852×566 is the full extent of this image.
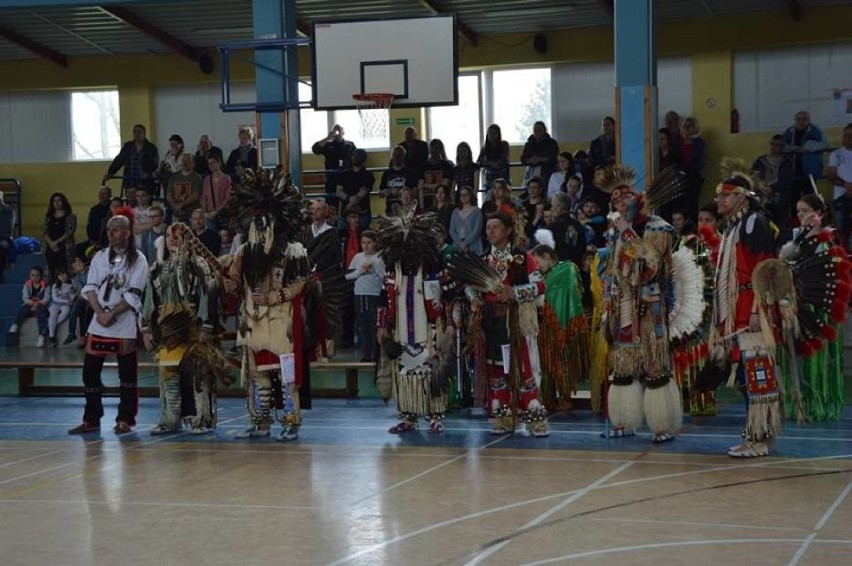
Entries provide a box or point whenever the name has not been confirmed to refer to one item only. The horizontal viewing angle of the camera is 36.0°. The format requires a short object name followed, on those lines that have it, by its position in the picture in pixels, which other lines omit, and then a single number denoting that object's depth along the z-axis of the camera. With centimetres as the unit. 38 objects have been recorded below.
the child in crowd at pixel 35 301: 1666
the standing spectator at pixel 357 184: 1522
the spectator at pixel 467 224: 1333
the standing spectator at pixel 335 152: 1576
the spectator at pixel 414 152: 1526
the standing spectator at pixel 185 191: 1541
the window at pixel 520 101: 1883
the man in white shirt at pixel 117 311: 934
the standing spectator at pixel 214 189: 1537
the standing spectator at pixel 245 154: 1561
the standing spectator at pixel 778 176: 1431
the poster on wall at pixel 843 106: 1570
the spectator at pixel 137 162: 1705
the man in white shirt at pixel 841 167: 1466
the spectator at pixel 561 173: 1445
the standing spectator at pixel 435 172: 1468
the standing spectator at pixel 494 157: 1530
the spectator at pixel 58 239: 1688
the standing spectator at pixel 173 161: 1641
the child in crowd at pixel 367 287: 1289
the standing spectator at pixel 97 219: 1648
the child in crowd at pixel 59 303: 1653
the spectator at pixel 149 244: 1488
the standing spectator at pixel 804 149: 1466
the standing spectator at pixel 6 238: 1798
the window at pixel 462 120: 1909
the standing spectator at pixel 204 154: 1648
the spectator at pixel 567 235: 1188
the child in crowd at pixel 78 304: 1625
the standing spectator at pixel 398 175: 1488
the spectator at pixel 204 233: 1352
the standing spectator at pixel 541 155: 1509
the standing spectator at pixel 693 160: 1506
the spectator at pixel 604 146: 1464
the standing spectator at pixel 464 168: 1505
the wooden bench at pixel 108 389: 1084
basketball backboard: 1302
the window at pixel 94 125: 2078
